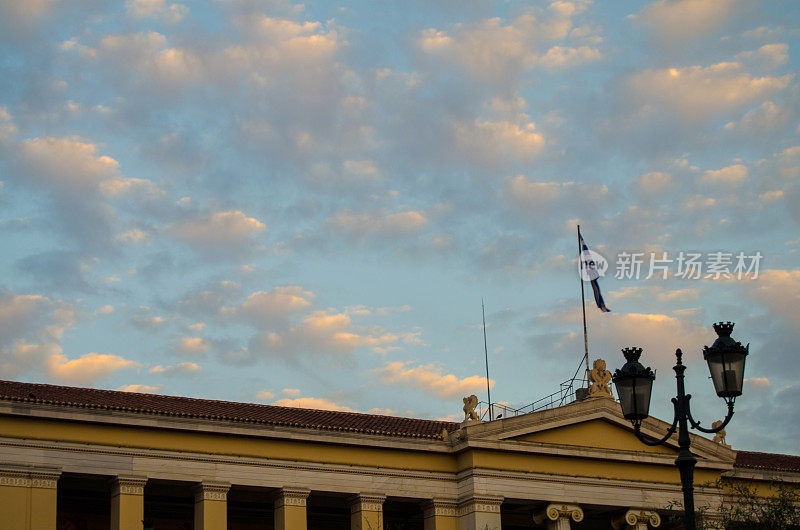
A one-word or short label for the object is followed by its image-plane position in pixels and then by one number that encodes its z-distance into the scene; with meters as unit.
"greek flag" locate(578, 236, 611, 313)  48.03
